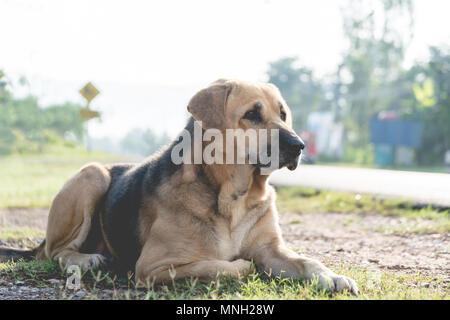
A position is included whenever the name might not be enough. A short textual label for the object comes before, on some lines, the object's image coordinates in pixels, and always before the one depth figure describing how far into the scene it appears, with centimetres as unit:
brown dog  351
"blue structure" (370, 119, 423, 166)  2322
